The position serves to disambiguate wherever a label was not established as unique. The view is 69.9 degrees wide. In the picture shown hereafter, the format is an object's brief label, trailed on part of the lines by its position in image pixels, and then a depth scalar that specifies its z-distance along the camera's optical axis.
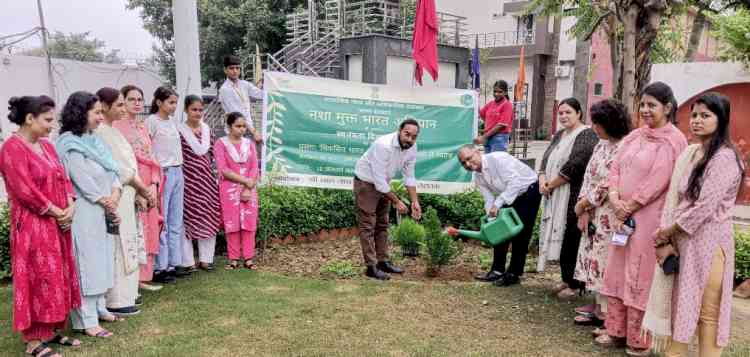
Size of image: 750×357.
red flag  6.81
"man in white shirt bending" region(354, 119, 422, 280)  4.78
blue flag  12.09
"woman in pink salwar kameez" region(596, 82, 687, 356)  3.29
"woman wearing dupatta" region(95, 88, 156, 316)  3.88
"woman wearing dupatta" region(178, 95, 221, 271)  4.89
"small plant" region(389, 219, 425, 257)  5.55
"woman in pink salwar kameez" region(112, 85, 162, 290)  4.23
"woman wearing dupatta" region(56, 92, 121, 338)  3.48
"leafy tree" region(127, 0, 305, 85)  19.41
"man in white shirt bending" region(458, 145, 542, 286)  4.56
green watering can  4.50
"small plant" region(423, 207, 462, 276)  5.03
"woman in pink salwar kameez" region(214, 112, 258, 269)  5.07
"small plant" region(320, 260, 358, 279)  5.16
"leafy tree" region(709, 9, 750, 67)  7.27
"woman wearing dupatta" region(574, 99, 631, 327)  3.68
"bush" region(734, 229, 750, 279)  4.84
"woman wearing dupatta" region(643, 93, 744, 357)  2.86
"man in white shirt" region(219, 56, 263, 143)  5.74
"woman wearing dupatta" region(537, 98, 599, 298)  4.22
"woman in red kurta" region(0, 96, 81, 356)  3.09
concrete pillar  5.96
